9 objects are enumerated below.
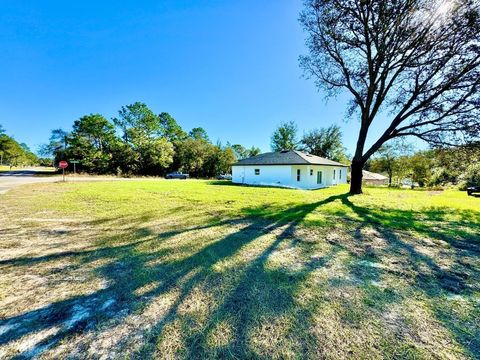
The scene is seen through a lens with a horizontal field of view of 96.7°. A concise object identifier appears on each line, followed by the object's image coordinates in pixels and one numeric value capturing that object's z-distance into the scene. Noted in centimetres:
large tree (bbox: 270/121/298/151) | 4194
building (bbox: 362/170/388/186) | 4168
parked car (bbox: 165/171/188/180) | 3266
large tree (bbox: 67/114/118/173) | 3114
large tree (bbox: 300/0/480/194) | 950
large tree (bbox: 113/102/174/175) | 3409
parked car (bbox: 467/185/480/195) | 1498
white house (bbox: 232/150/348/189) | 1919
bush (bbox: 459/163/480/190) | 1998
